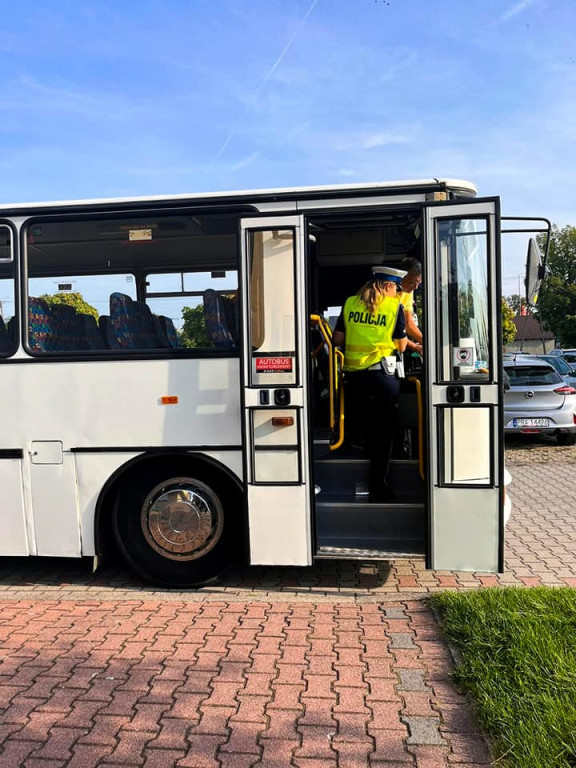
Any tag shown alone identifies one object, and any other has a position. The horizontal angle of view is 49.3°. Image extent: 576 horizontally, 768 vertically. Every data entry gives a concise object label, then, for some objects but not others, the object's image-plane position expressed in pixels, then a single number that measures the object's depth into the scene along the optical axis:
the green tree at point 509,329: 31.42
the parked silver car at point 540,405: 10.73
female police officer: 4.81
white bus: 4.24
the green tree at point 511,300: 50.83
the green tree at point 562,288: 37.88
